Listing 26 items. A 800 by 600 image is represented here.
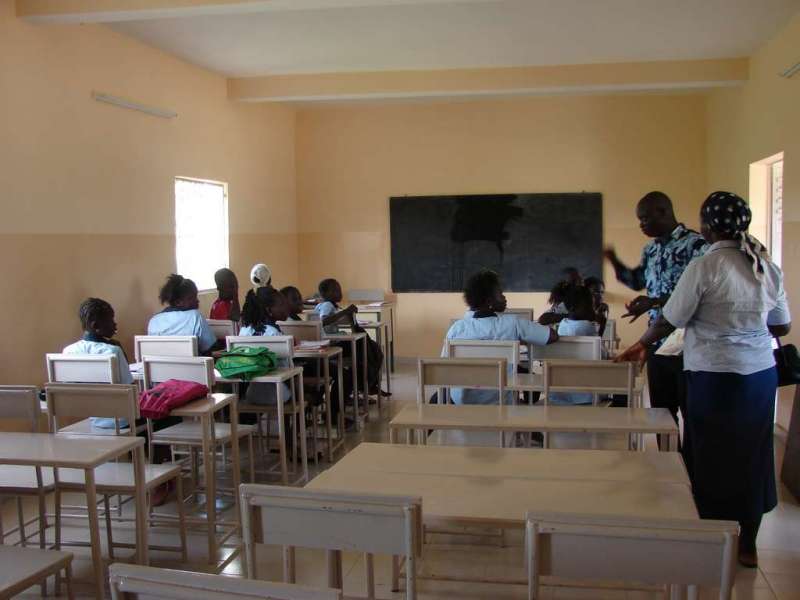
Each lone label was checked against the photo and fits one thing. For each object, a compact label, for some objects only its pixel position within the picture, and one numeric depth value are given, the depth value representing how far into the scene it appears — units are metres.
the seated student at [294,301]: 5.91
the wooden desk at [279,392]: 3.99
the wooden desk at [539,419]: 2.66
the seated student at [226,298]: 6.45
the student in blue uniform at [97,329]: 3.93
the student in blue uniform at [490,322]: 4.13
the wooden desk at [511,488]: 1.86
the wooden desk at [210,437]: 3.25
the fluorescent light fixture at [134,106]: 5.50
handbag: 3.22
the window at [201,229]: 6.81
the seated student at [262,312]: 4.93
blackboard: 8.55
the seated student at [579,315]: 4.77
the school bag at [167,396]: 3.24
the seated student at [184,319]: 5.10
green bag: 3.99
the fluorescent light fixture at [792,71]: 5.36
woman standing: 2.77
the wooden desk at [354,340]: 5.49
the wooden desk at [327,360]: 4.70
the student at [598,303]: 5.75
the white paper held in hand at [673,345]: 3.26
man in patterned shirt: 3.35
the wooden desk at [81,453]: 2.41
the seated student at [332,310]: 5.89
